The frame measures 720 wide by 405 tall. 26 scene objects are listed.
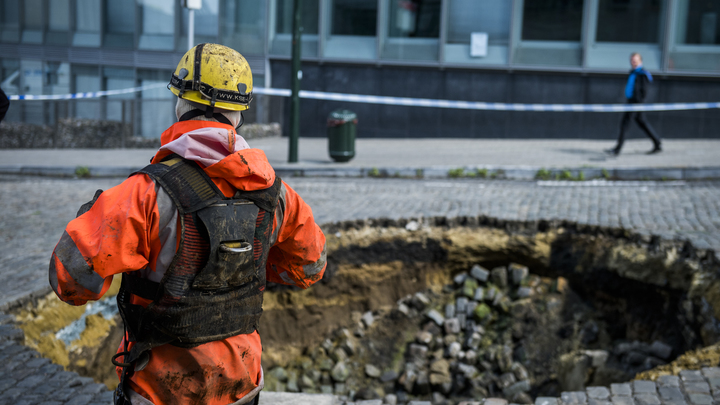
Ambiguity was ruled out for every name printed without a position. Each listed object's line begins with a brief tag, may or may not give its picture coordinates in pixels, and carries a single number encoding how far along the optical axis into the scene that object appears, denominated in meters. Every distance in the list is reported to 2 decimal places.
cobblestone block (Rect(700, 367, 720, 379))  3.69
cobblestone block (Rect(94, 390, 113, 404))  3.32
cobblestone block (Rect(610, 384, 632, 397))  3.54
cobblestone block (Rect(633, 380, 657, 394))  3.54
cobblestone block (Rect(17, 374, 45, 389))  3.39
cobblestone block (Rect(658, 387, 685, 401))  3.45
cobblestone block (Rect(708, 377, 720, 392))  3.54
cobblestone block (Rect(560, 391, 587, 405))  3.47
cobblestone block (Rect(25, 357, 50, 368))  3.64
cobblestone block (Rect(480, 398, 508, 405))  3.54
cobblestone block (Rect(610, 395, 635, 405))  3.43
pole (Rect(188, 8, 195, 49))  11.85
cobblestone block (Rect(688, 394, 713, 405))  3.38
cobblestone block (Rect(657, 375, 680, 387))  3.62
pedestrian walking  11.43
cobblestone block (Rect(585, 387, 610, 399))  3.53
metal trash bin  11.54
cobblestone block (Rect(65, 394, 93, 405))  3.27
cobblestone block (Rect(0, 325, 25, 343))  3.93
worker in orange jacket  1.83
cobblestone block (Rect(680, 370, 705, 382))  3.65
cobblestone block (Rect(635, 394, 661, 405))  3.41
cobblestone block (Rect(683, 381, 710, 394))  3.51
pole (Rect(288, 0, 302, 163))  10.95
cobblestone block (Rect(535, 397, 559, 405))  3.50
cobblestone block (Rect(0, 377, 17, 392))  3.35
